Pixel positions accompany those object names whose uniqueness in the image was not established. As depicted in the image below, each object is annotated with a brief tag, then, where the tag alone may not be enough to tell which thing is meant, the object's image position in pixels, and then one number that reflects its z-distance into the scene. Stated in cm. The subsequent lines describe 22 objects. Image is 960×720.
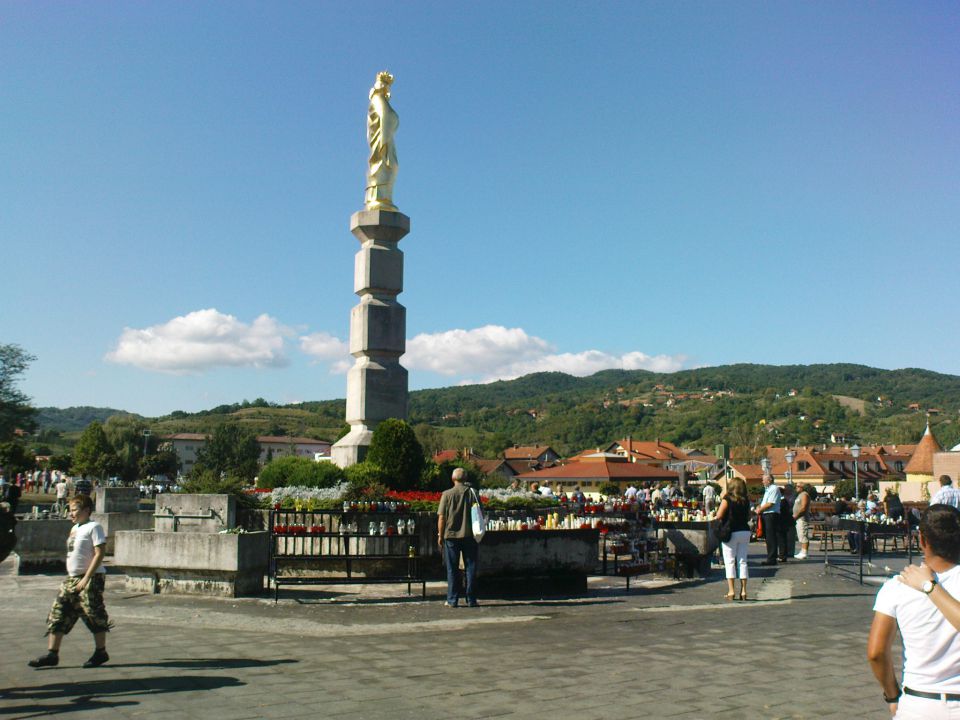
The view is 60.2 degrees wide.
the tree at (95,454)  6925
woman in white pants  1123
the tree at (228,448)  7606
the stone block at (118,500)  1613
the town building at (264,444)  13125
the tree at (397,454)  1744
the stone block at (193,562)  1085
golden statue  2058
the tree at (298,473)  1716
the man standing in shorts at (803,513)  1752
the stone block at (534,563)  1137
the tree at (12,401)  6519
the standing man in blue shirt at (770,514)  1595
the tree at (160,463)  7481
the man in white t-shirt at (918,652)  329
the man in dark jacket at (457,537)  1044
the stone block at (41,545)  1376
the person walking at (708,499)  2149
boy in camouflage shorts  696
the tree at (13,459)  4725
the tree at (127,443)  8231
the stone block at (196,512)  1233
